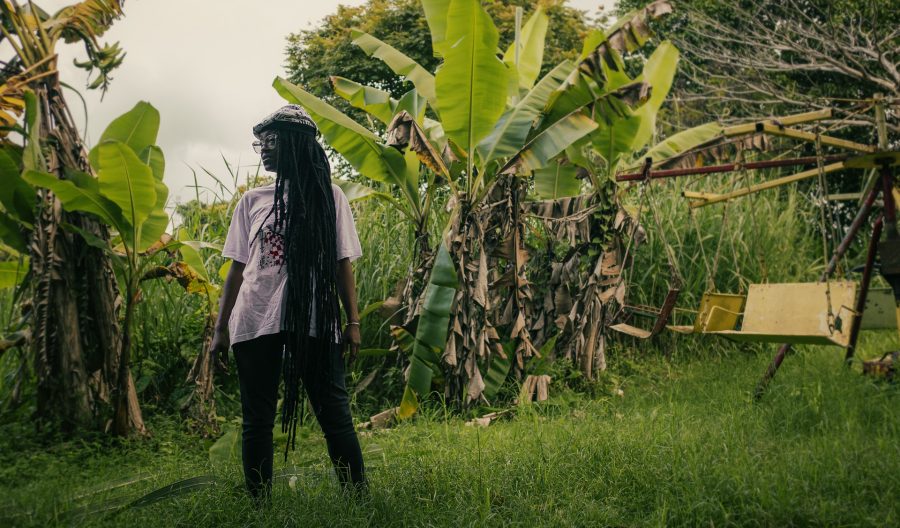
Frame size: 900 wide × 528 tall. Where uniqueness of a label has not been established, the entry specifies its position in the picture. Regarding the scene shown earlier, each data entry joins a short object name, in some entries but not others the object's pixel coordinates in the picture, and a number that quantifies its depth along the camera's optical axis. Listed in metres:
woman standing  3.47
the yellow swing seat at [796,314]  4.50
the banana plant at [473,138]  5.75
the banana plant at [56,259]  5.66
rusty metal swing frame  4.52
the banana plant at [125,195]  5.30
